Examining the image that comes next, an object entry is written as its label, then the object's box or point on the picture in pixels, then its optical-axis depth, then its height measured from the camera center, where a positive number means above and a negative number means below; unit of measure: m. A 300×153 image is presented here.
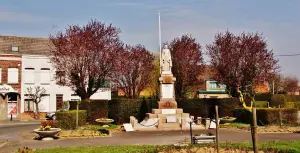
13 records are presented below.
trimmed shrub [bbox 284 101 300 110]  36.88 -1.11
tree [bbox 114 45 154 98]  44.00 +2.82
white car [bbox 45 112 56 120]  36.88 -2.05
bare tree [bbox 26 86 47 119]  43.03 +0.24
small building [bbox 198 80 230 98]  64.62 +0.77
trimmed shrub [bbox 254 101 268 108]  41.44 -1.19
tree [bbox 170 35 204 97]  42.38 +3.39
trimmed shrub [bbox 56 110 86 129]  24.00 -1.57
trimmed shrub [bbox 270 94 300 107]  44.03 -0.79
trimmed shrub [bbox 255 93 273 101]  47.67 -0.43
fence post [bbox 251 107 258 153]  8.59 -0.92
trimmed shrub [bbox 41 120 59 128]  23.57 -1.80
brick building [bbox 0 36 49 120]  42.06 +2.09
